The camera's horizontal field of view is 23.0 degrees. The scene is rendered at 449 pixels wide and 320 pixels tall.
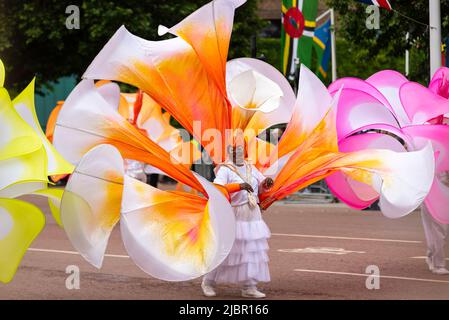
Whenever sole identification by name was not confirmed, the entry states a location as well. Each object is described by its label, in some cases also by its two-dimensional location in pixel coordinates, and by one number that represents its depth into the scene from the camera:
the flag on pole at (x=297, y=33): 23.80
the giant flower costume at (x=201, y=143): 9.61
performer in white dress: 11.02
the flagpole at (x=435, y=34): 20.17
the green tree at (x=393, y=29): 23.72
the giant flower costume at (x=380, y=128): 11.69
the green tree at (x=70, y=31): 31.94
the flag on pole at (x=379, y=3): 18.38
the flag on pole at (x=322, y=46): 28.59
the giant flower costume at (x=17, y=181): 9.89
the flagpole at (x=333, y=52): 31.65
